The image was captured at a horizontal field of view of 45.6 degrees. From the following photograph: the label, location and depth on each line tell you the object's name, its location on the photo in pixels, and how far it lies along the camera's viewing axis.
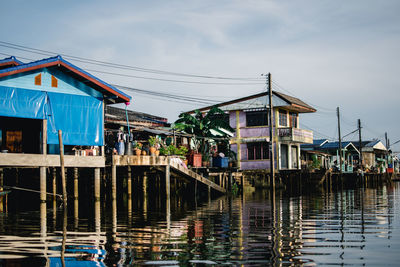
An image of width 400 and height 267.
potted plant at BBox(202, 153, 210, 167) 34.62
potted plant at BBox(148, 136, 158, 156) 30.31
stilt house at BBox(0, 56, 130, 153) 22.12
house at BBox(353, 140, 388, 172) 75.25
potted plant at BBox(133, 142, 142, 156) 26.00
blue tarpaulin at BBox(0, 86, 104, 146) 22.05
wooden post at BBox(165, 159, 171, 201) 27.30
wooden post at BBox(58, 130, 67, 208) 21.19
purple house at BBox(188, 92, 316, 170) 44.78
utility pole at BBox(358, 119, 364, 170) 63.08
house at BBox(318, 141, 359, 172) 60.75
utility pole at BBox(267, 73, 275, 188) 28.95
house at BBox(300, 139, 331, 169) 54.68
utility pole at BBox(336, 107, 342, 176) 54.63
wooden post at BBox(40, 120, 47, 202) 21.59
